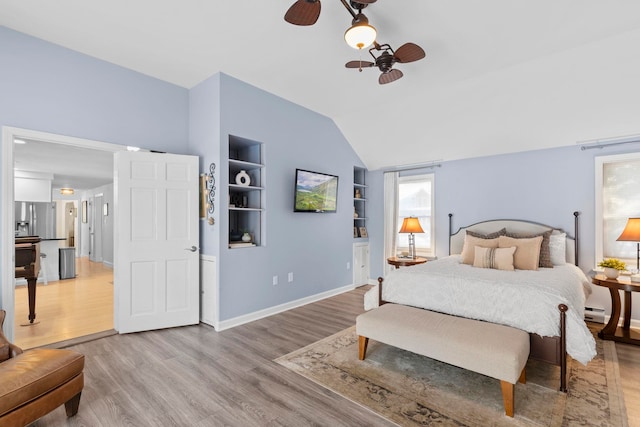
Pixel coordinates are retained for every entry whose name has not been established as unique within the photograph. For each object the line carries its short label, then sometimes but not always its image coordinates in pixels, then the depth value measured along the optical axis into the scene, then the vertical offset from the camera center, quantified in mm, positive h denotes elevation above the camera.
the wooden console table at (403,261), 5184 -836
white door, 3564 -358
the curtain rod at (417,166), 5451 +820
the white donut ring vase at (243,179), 4158 +433
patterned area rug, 2096 -1382
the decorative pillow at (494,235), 4512 -341
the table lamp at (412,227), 5359 -270
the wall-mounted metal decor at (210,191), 3889 +254
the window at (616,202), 3876 +120
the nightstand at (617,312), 3279 -1107
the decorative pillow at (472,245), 4148 -462
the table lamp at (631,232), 3412 -226
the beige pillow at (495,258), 3670 -559
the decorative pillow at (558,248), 4082 -484
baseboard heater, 4000 -1324
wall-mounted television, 4730 +310
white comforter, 2459 -772
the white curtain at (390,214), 5977 -54
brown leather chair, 1752 -1028
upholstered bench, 2123 -986
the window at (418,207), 5621 +81
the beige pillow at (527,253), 3722 -507
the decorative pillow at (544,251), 3895 -505
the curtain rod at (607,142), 3825 +880
